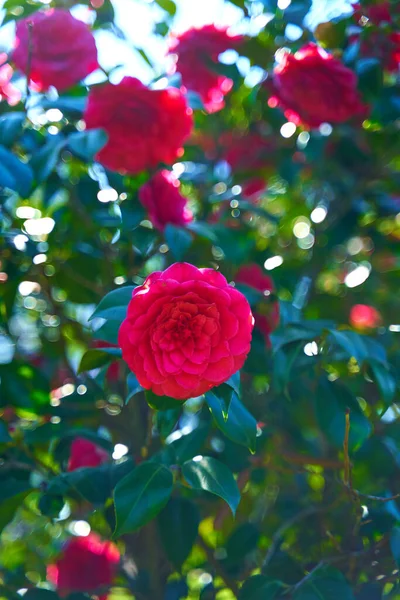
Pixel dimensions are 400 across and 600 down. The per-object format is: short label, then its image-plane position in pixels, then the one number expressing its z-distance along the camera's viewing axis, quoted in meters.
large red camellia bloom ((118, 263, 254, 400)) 0.71
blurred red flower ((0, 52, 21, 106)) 1.23
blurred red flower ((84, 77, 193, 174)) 1.07
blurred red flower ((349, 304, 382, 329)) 1.52
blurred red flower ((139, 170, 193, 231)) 1.08
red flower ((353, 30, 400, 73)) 1.22
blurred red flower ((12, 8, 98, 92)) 1.12
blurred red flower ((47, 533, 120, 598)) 1.25
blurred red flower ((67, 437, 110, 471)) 1.23
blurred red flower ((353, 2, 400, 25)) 1.23
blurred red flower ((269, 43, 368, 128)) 1.16
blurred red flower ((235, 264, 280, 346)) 1.19
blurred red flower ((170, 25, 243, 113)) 1.32
